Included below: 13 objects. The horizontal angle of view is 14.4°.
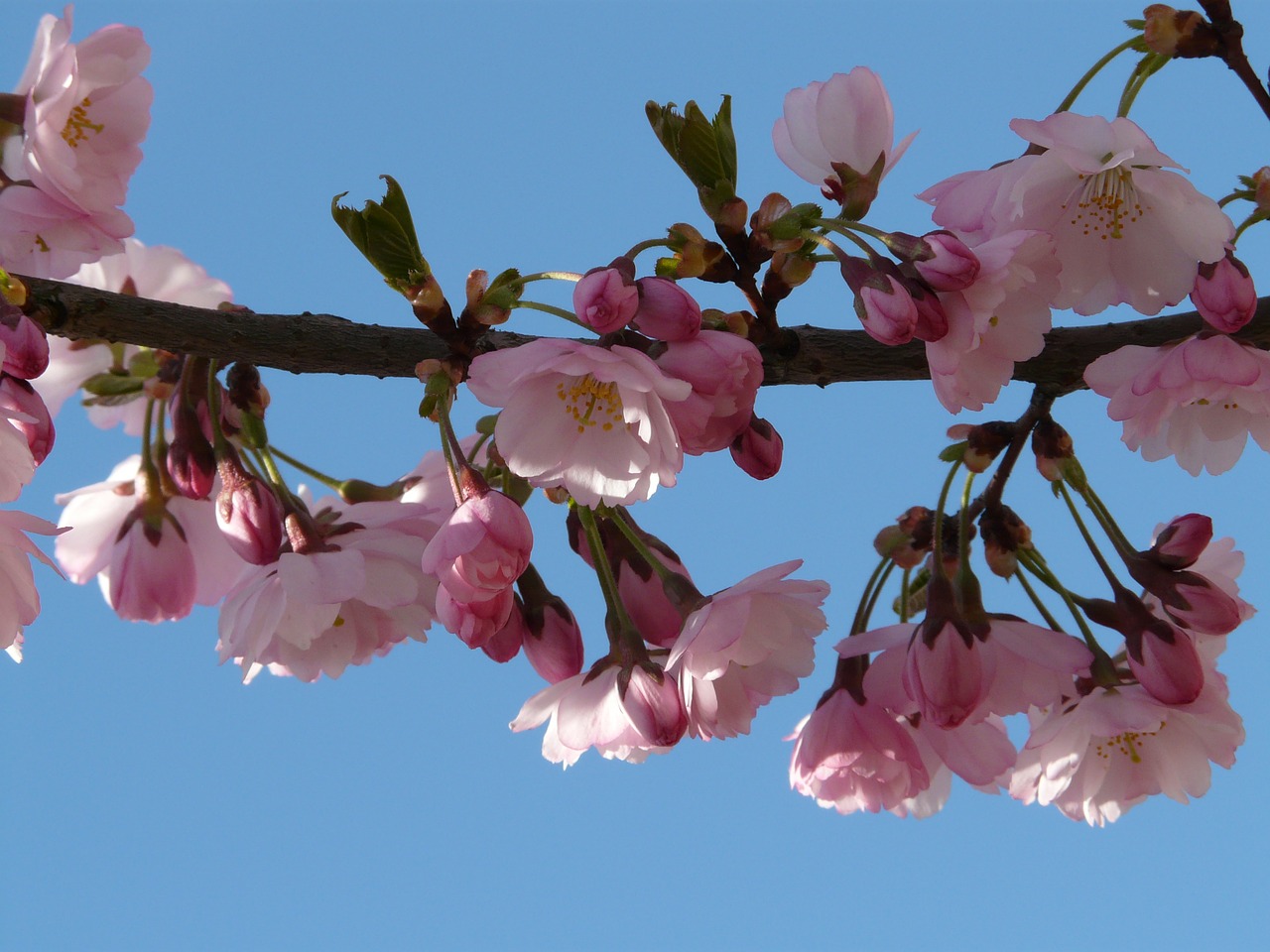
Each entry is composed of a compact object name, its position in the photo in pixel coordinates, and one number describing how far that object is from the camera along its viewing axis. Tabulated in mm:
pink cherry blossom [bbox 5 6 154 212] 975
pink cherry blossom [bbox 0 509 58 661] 942
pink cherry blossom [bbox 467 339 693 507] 923
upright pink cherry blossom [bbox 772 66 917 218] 980
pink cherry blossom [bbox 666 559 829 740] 960
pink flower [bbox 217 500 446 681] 973
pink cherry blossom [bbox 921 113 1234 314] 949
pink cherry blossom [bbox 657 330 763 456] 922
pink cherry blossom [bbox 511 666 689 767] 964
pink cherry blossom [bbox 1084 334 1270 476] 950
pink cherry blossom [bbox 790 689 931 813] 993
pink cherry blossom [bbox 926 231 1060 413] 930
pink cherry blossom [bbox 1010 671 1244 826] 983
